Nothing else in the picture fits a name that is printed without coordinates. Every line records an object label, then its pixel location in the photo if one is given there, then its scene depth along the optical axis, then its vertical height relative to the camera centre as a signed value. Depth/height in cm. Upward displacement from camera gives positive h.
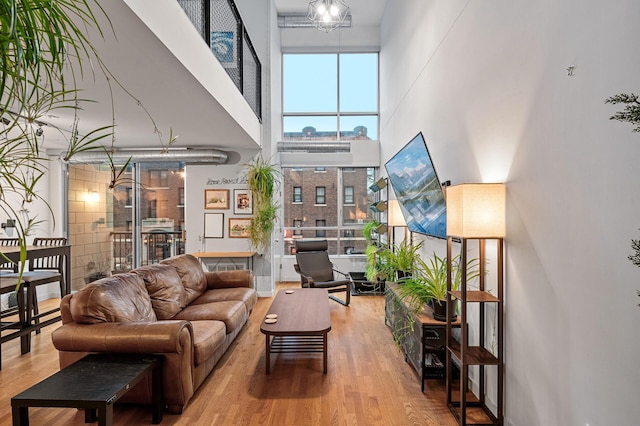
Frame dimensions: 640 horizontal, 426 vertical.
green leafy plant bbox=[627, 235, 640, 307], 108 -11
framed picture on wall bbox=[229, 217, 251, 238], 626 -27
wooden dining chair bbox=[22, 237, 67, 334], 383 -74
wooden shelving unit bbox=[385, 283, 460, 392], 292 -112
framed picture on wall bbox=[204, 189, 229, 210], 629 +22
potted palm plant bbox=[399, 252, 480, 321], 288 -62
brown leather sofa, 250 -90
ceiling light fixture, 524 +298
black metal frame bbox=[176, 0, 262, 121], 336 +192
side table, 192 -100
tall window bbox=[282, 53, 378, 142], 773 +255
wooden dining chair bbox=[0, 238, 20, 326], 343 -72
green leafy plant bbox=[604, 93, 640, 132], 106 +29
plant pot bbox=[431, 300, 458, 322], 294 -82
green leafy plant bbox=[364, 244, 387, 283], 546 -89
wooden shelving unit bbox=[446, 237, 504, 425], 230 -95
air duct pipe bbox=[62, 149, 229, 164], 582 +91
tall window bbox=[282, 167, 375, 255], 761 +9
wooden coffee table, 313 -103
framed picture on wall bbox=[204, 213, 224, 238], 630 -24
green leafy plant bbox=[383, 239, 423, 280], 427 -58
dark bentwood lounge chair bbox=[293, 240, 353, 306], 544 -91
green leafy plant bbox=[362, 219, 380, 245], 675 -36
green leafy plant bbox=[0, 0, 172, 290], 71 +37
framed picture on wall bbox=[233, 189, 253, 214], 626 +16
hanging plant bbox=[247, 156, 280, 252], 598 +14
